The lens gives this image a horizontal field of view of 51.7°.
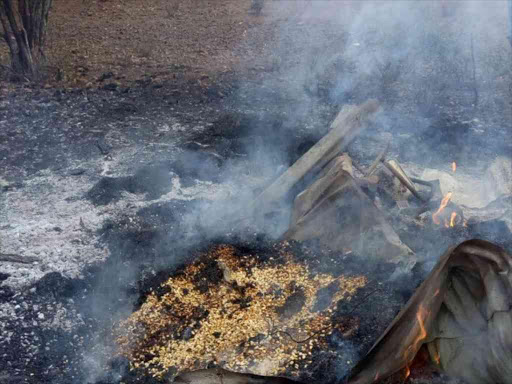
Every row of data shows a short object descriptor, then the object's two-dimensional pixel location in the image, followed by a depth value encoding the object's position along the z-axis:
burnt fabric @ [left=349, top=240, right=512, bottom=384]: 3.15
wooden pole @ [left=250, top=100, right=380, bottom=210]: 6.00
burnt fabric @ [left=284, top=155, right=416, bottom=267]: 5.32
